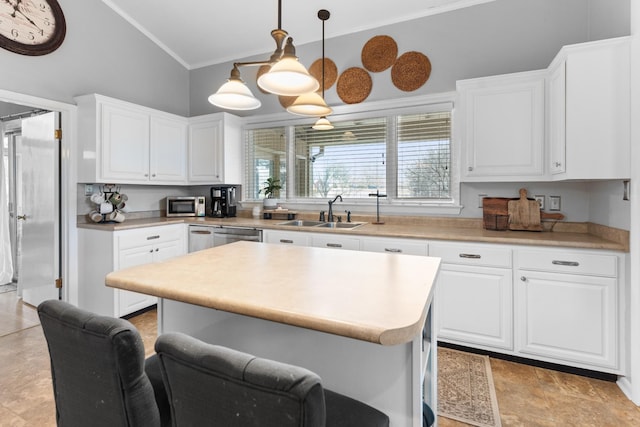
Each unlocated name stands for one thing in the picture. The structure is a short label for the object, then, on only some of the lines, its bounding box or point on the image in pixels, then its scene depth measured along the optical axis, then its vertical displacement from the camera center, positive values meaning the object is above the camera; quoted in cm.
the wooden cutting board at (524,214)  274 -2
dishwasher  341 -25
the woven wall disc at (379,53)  342 +165
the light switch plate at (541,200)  285 +10
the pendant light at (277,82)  140 +61
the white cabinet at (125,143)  323 +73
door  332 +2
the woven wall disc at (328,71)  370 +158
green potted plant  402 +25
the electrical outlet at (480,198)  306 +12
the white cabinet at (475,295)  238 -62
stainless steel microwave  411 +7
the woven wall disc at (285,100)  393 +131
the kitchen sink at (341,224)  332 -13
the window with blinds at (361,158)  332 +60
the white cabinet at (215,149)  400 +77
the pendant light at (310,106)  183 +60
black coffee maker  415 +12
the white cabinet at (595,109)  210 +67
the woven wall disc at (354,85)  356 +136
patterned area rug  188 -112
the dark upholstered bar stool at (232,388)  60 -34
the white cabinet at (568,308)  212 -64
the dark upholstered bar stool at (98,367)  81 -40
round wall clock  283 +165
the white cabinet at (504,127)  256 +67
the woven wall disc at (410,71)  329 +141
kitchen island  92 -28
